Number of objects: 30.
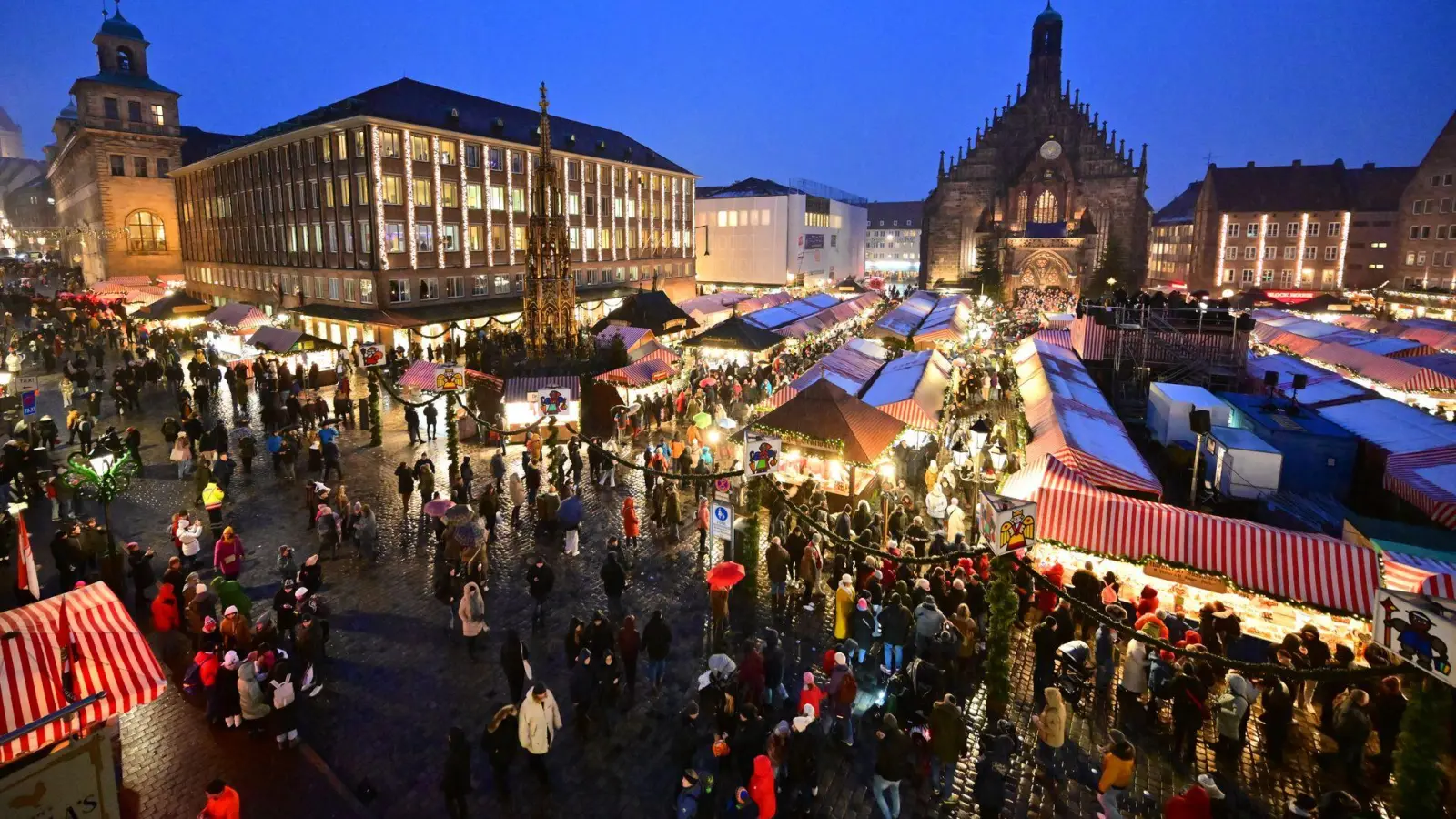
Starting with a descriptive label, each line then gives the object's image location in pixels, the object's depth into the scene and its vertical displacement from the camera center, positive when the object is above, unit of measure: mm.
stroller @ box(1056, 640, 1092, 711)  9891 -5086
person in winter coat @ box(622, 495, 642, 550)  14281 -4443
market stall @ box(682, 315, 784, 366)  28047 -1718
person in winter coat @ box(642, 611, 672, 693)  9859 -4635
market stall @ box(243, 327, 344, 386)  27859 -2228
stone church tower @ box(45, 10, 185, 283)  54375 +10034
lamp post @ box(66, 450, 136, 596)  11836 -3321
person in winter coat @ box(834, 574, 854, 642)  10984 -4631
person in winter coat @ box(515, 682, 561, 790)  7797 -4625
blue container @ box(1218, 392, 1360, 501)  15359 -3191
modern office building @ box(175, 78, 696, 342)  36500 +4550
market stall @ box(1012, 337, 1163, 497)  13000 -2753
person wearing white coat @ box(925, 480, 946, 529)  15297 -4358
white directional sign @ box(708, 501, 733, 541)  12336 -3842
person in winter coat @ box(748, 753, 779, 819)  7035 -4766
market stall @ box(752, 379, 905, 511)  15358 -3035
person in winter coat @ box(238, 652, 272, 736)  8594 -4801
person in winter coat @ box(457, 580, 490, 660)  10586 -4641
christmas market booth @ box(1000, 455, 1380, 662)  9883 -3751
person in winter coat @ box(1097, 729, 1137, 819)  7430 -4793
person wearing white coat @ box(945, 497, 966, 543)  14367 -4429
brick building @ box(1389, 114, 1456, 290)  56000 +6428
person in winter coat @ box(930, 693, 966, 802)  8000 -4773
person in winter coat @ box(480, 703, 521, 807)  7793 -4837
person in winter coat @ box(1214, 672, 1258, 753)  8523 -4745
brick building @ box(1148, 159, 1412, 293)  63344 +6773
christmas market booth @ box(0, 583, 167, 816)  4820 -3351
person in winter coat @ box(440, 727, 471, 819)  7250 -4761
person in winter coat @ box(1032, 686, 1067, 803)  8391 -5031
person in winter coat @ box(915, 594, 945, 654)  10109 -4506
